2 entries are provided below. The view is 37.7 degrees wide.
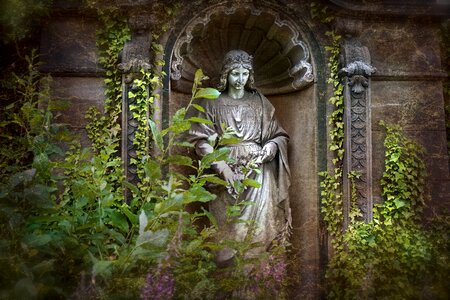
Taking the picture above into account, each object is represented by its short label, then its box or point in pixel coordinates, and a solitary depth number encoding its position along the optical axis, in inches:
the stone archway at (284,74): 256.8
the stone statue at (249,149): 244.2
